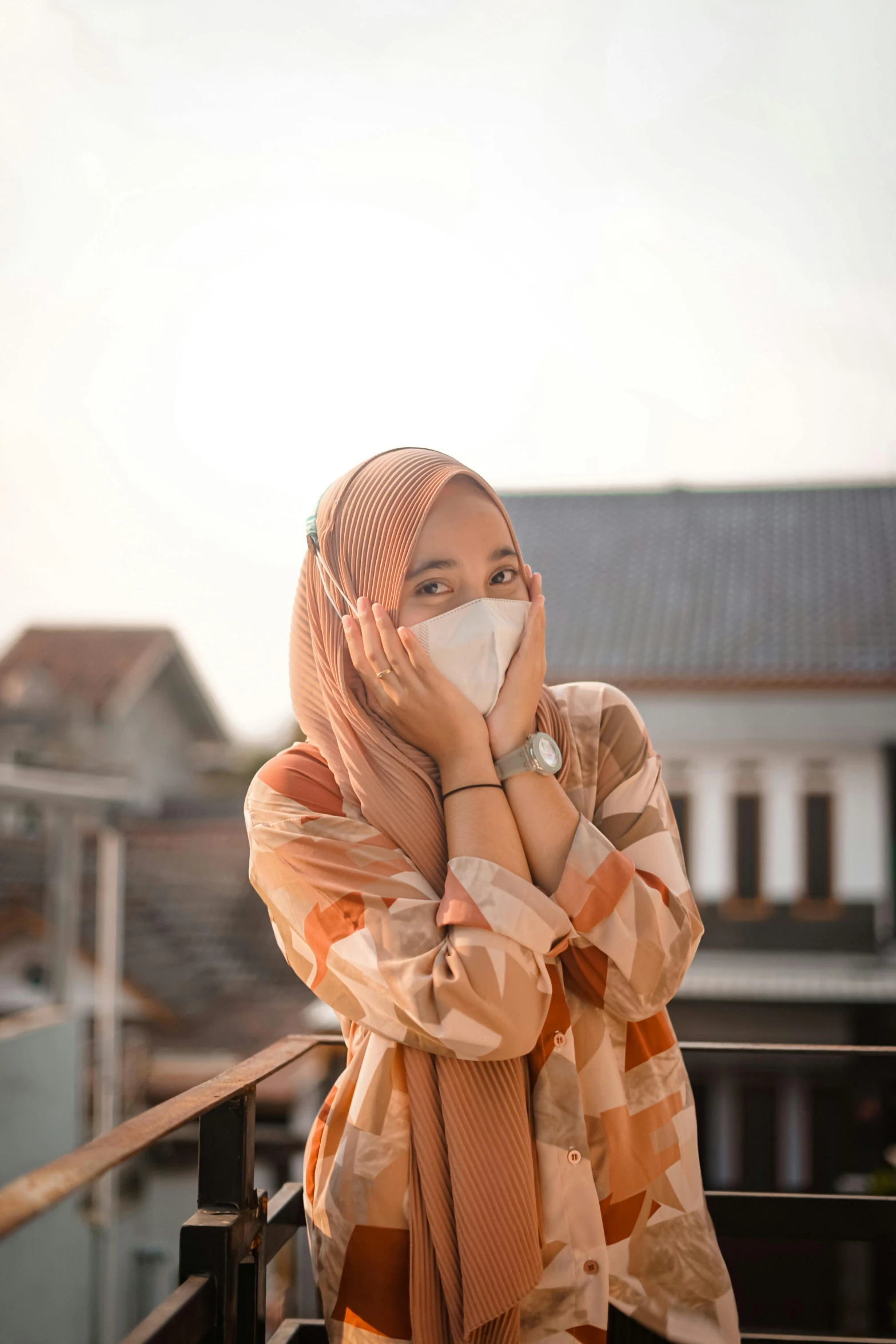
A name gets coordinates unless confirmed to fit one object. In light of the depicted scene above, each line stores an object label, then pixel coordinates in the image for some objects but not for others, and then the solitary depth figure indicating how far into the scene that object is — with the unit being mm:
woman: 928
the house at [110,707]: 15102
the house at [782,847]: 8172
